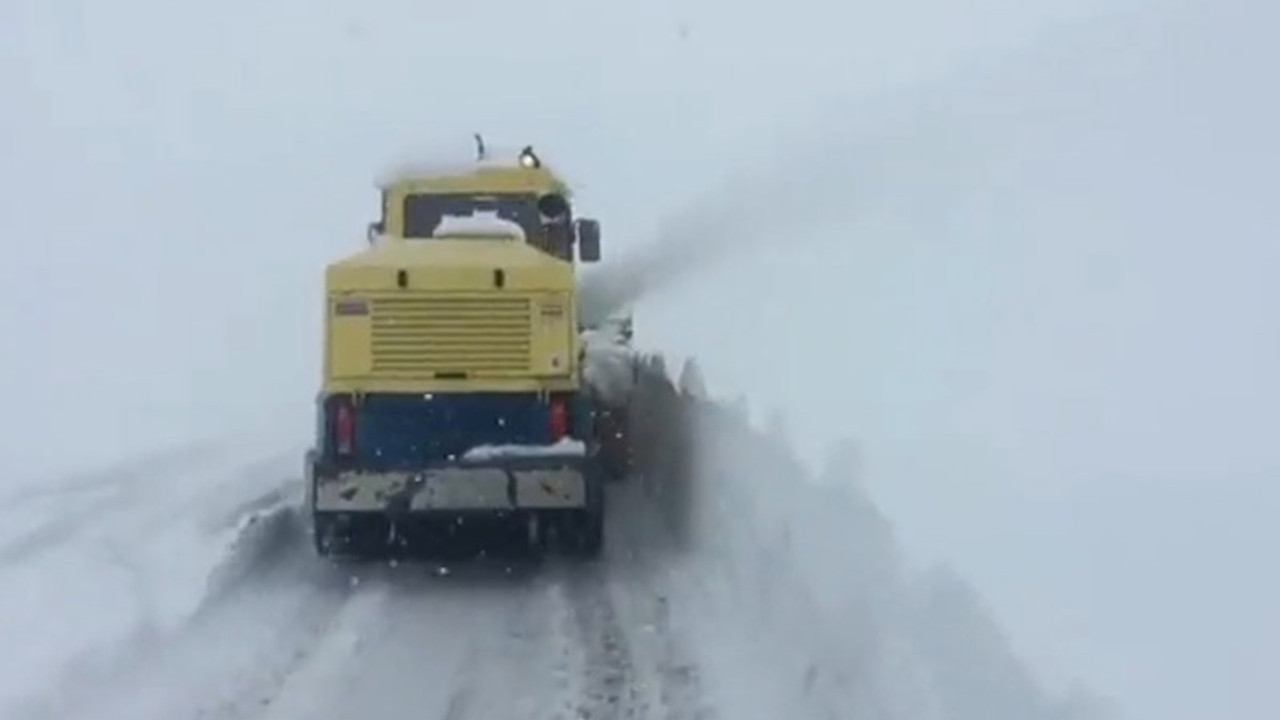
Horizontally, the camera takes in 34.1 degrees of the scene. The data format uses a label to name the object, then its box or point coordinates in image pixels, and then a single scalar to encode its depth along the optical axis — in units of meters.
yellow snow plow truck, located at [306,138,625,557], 13.69
